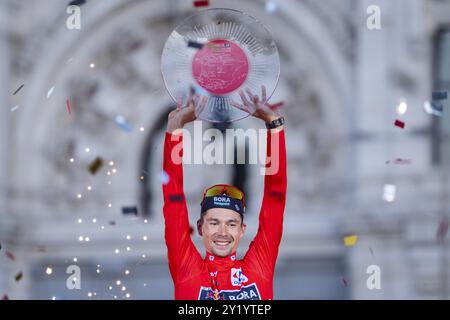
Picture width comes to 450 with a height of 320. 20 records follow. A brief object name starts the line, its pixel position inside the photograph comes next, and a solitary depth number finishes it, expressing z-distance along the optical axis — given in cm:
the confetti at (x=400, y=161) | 1128
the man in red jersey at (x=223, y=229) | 582
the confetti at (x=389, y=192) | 1118
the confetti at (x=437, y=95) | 1040
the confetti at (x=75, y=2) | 1069
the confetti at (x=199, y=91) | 586
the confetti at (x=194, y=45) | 599
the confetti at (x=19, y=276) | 1173
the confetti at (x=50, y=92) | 1228
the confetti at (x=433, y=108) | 1132
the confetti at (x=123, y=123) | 1231
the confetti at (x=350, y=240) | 1130
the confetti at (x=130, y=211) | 952
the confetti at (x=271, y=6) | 1194
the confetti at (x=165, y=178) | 588
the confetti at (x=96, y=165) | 1183
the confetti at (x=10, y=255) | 1176
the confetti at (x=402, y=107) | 1142
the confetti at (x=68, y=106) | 1199
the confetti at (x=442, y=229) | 1107
